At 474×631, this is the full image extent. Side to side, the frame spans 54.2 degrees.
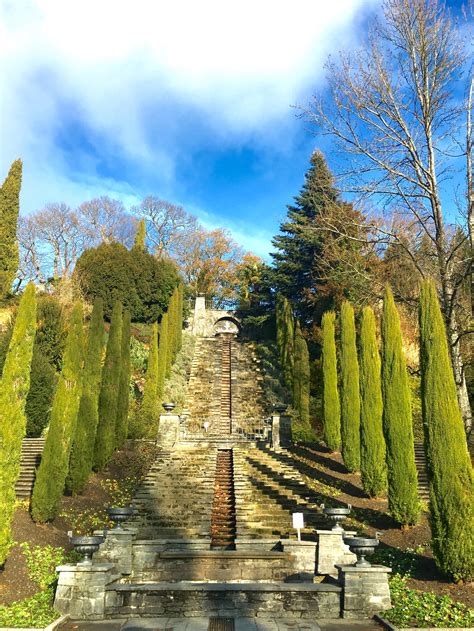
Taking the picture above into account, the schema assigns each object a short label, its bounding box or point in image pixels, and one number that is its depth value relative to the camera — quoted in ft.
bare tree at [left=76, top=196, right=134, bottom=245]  138.62
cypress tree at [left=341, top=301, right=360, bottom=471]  50.39
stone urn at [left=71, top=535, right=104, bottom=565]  23.61
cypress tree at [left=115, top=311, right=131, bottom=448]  55.47
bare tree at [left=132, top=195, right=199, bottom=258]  151.94
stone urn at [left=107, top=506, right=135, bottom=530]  28.53
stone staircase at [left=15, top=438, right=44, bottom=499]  41.79
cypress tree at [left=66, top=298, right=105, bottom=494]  41.37
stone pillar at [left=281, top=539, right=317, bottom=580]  29.37
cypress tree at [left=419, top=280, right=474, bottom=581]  25.76
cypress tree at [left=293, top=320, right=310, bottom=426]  69.21
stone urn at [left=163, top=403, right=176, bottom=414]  58.03
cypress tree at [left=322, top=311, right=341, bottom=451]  58.49
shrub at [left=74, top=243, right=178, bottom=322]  102.27
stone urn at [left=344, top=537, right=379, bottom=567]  24.07
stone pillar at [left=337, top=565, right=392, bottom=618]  23.36
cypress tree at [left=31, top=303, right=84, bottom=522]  34.78
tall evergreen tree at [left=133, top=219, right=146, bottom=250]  127.54
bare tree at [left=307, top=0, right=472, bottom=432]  38.68
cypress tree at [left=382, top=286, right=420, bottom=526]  35.63
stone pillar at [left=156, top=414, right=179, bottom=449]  56.80
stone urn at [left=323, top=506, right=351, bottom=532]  28.96
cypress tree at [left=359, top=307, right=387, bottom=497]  43.34
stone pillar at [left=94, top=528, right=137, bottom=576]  28.14
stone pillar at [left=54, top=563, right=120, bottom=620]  23.06
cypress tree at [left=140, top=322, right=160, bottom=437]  64.86
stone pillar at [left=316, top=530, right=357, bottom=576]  28.91
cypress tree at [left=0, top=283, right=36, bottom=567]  27.12
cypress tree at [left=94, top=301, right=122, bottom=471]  48.14
